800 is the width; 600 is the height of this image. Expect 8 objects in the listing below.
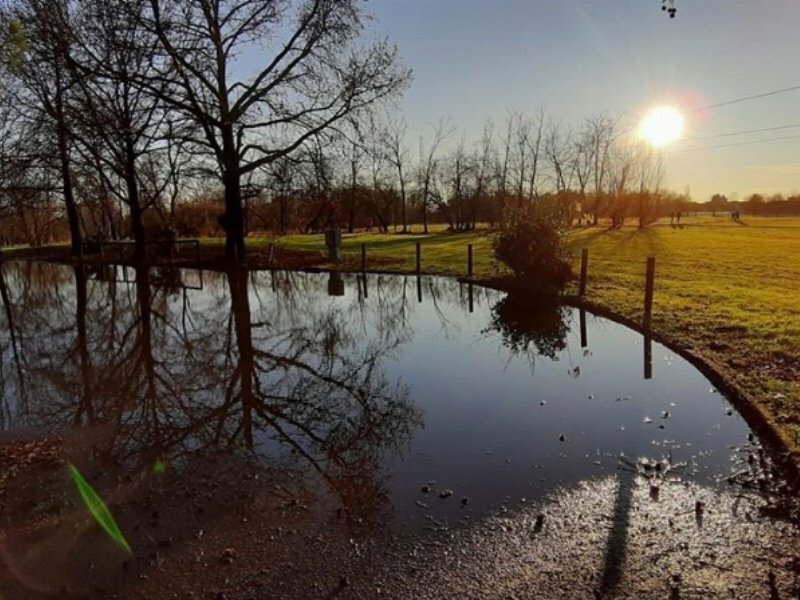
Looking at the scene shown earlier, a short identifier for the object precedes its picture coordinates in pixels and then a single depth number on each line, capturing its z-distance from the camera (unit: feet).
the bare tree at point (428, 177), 202.28
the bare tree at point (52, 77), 68.64
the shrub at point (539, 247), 56.44
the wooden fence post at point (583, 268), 51.16
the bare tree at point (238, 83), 70.79
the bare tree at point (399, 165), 194.47
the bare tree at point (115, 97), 67.05
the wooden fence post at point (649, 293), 38.81
